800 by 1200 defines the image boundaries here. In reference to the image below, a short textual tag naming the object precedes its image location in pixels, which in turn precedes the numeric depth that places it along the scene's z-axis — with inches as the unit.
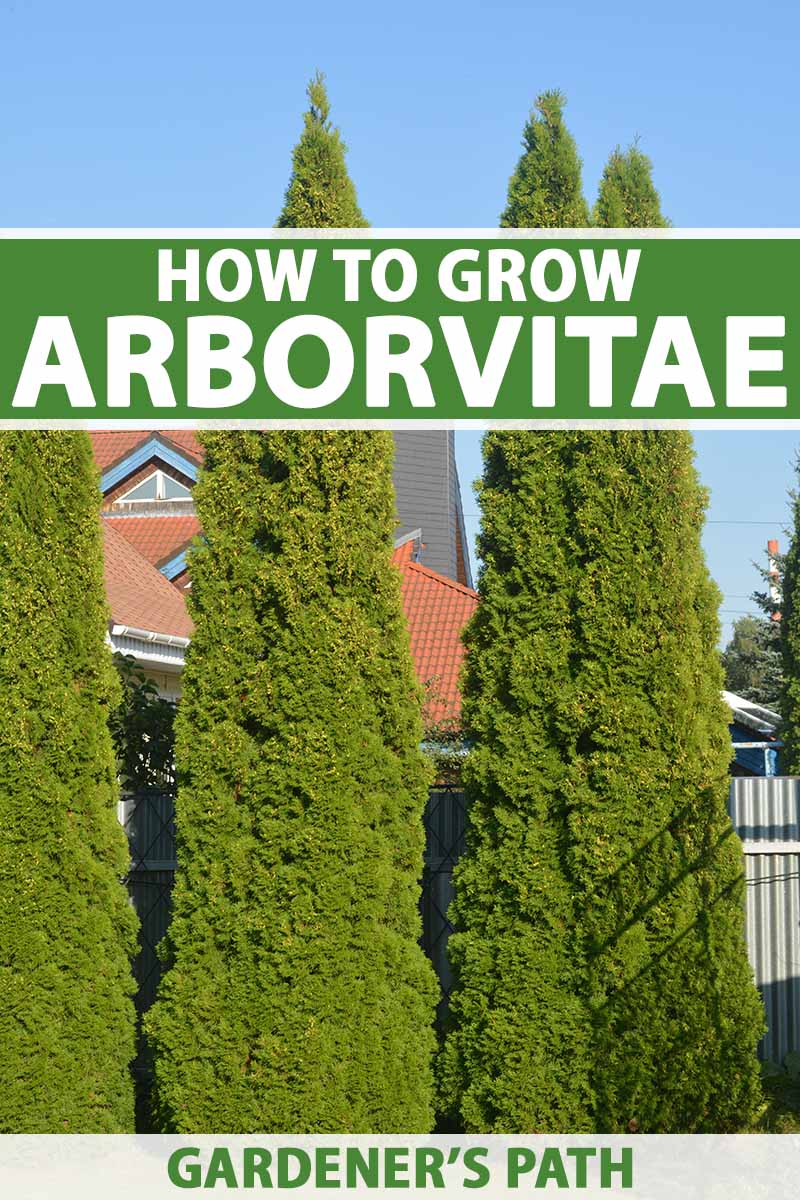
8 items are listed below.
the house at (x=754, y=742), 628.7
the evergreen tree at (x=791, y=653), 555.2
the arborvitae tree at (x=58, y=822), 280.8
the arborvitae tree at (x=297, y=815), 270.8
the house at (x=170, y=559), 580.4
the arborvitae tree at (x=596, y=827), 270.7
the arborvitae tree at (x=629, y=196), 294.5
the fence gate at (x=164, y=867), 322.0
